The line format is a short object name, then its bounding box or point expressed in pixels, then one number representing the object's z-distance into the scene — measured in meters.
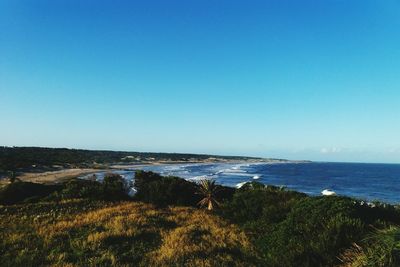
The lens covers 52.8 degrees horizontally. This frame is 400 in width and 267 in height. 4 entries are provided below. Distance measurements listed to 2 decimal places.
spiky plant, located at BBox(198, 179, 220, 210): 28.75
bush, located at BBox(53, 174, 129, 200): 28.27
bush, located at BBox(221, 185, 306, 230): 15.97
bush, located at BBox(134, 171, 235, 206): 28.38
